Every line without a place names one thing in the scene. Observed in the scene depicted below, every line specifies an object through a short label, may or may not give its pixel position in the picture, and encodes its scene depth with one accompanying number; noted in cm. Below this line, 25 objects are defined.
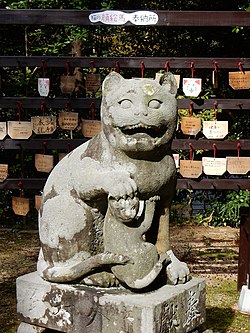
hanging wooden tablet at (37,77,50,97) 587
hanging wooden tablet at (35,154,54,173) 579
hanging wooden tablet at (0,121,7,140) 580
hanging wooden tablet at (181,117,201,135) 595
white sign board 557
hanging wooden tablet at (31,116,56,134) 581
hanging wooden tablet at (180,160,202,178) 593
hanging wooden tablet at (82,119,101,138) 584
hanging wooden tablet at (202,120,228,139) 589
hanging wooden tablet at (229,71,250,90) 582
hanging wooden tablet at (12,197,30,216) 586
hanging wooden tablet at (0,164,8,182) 584
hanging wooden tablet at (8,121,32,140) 578
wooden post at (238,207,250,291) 585
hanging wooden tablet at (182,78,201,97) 583
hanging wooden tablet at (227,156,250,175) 591
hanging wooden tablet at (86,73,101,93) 586
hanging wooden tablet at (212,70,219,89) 601
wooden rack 562
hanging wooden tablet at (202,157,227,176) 593
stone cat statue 321
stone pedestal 321
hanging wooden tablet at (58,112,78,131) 581
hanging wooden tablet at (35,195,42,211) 582
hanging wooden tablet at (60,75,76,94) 588
